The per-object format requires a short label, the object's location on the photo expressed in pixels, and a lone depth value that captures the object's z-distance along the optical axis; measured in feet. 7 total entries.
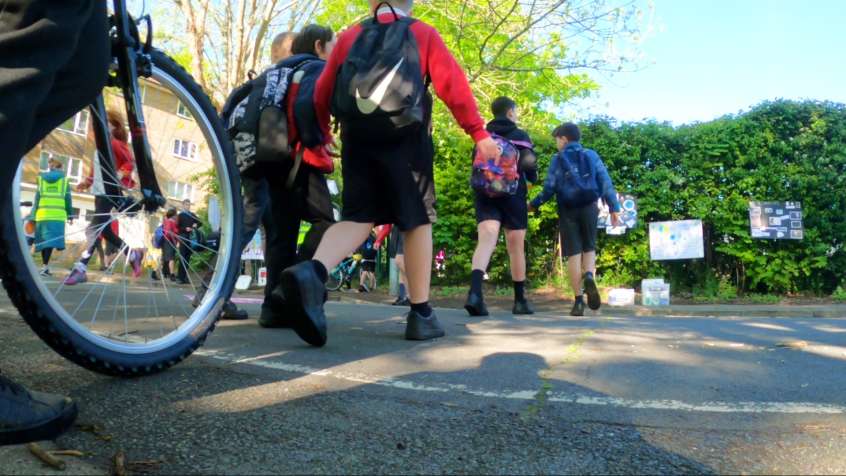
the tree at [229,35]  49.37
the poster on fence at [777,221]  37.11
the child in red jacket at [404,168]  11.14
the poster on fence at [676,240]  38.47
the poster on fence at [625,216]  39.22
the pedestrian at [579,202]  22.68
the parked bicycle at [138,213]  6.28
